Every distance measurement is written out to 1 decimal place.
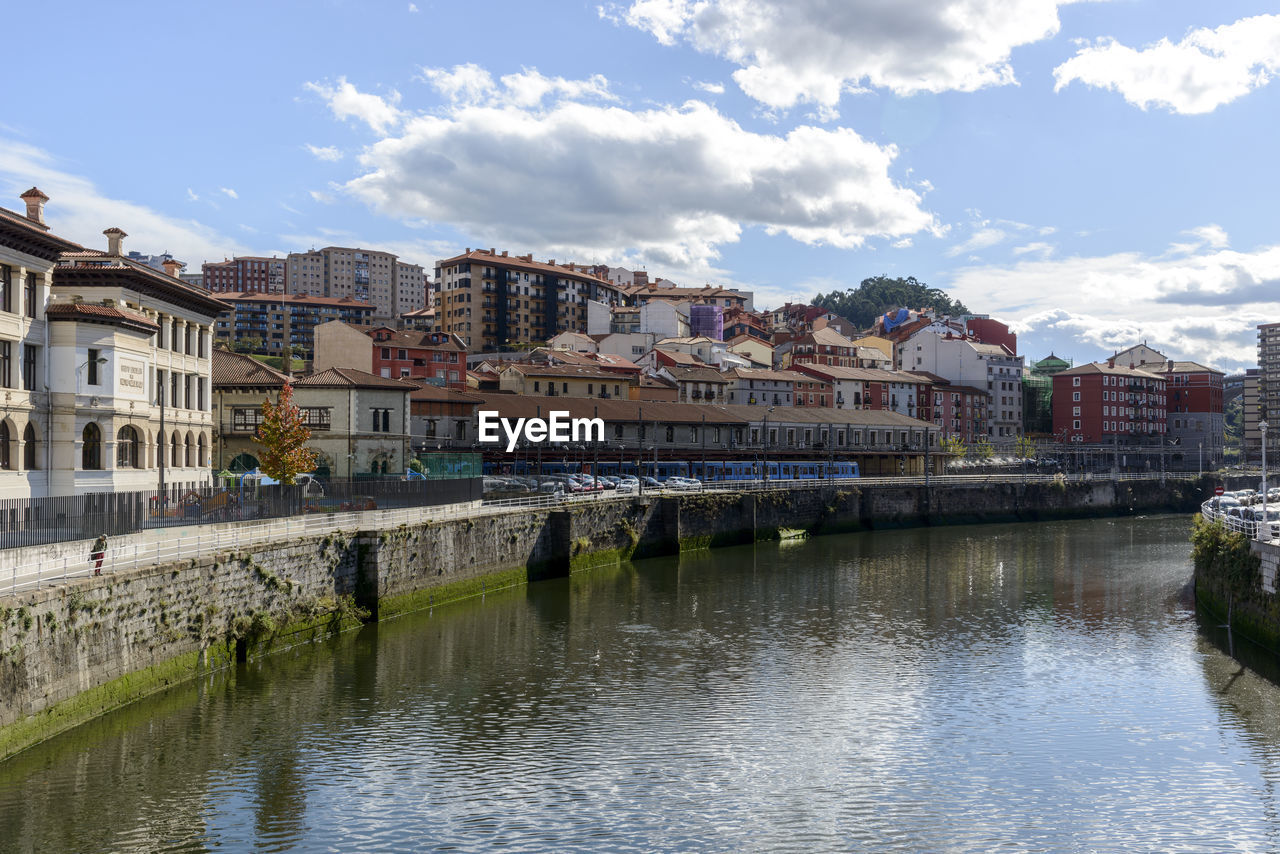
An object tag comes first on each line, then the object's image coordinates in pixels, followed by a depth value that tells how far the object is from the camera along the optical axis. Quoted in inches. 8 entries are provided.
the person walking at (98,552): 1150.3
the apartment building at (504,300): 6791.3
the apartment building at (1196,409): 7313.0
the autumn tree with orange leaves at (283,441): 2618.1
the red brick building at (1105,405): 6879.9
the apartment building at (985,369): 6845.5
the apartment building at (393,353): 4261.8
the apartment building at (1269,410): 7400.6
